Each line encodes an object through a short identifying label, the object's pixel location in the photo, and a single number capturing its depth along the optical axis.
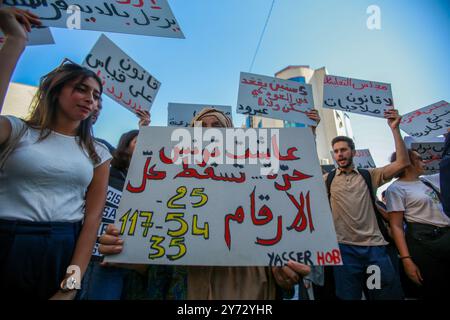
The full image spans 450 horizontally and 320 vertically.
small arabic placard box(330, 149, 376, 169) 4.12
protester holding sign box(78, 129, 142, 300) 1.62
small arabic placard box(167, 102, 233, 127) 3.25
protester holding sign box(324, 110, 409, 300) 2.11
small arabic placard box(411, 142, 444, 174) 2.99
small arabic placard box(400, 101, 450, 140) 2.82
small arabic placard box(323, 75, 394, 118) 2.72
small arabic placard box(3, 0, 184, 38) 1.61
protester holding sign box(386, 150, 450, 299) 1.98
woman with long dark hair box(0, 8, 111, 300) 0.91
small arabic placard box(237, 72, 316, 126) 2.79
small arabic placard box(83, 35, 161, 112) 2.22
